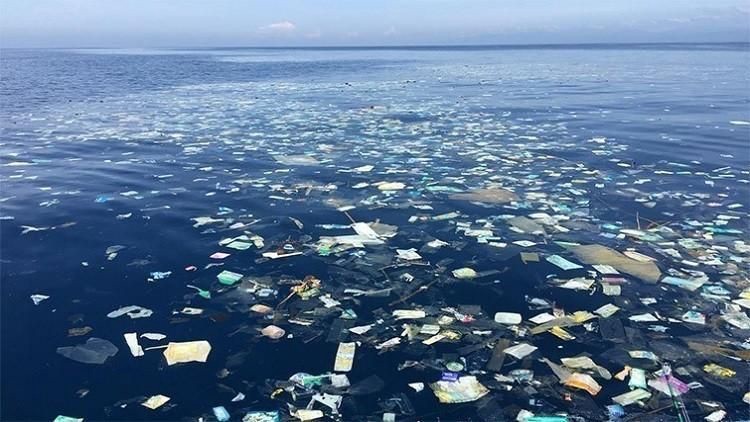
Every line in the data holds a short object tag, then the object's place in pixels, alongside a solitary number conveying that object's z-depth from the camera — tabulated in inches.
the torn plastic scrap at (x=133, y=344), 168.7
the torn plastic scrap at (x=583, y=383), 150.7
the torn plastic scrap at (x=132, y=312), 190.2
